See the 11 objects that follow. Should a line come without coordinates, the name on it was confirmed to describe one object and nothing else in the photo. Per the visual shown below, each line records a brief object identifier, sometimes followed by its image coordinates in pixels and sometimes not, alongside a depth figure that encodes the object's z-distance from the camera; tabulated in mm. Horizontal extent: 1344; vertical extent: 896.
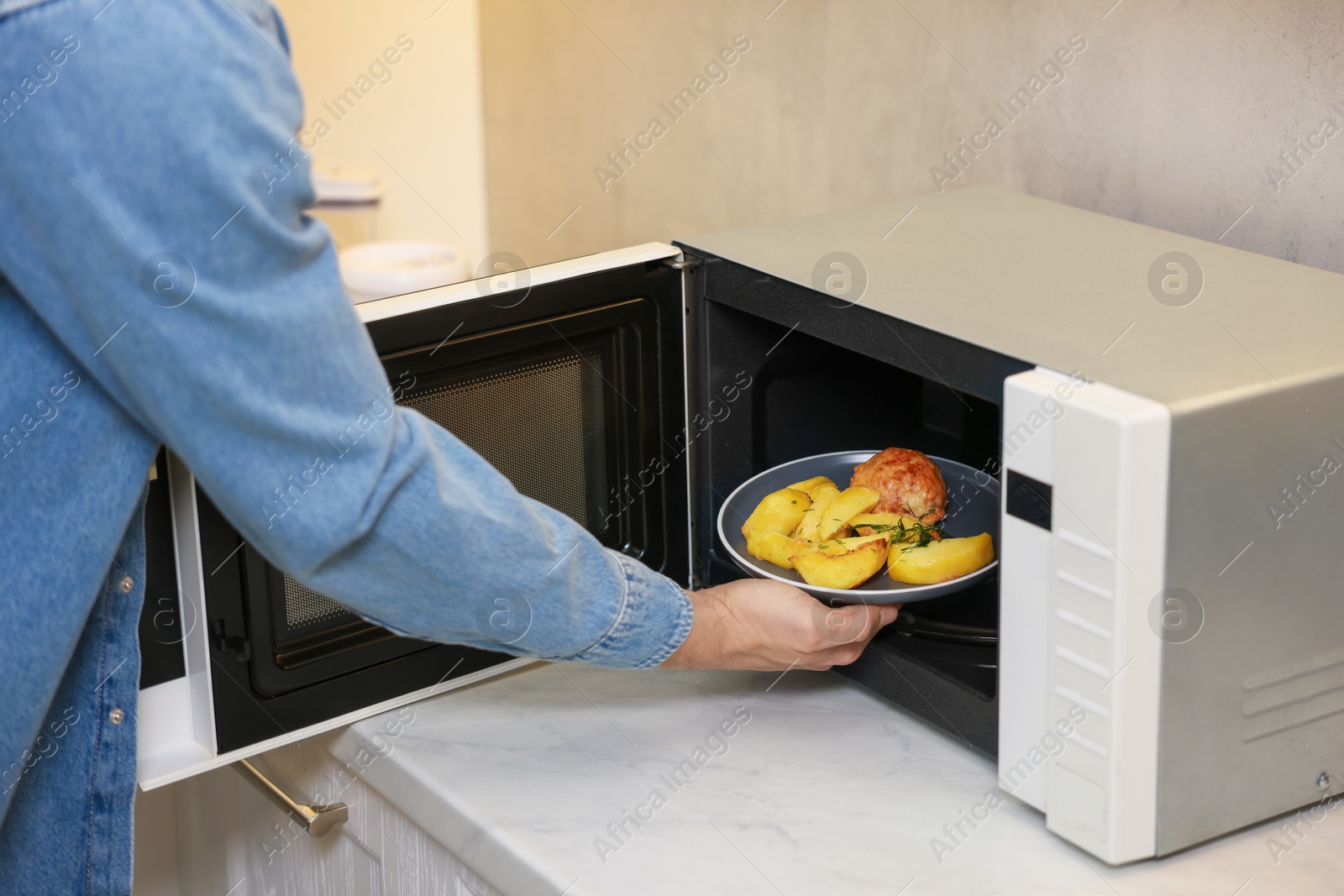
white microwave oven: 1912
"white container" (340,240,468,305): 3151
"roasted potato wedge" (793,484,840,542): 2147
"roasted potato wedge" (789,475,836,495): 2200
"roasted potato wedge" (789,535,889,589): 2084
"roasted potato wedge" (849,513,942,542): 2119
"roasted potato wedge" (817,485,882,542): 2140
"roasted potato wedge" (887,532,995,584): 2071
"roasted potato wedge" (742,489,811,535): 2157
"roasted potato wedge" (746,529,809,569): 2135
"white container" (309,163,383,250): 3637
